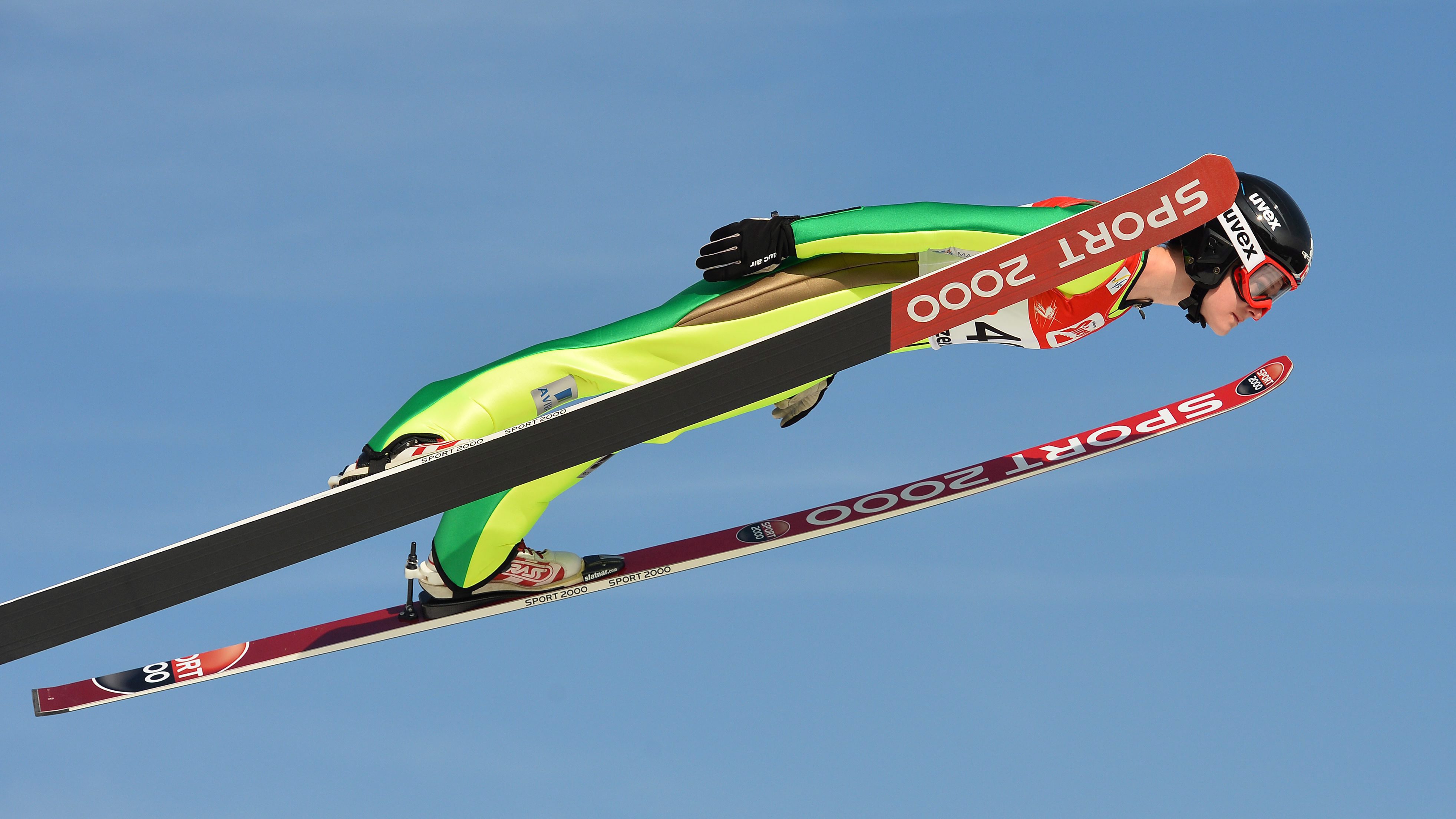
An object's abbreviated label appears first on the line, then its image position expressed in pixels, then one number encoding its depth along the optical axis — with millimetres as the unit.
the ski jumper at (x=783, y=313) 9781
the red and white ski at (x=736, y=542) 11734
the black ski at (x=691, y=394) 8969
